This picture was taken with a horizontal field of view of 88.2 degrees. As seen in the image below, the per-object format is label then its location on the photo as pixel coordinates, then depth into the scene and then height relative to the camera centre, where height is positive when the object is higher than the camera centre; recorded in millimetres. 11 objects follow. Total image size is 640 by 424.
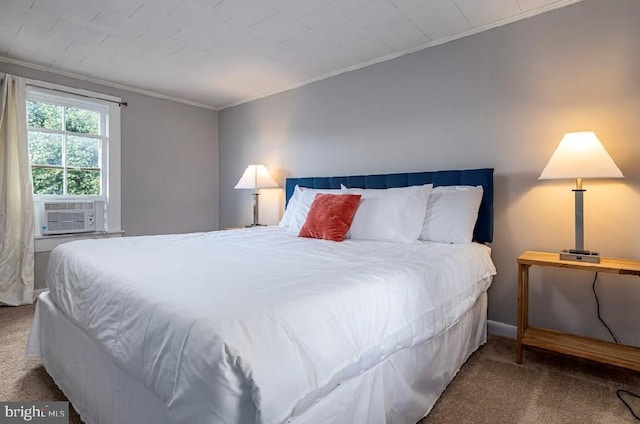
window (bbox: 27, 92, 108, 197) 3451 +700
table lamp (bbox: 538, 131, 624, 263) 1870 +237
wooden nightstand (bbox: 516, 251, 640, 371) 1782 -810
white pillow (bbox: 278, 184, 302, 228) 3244 -4
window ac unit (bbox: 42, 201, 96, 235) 3422 -102
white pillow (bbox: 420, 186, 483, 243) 2297 -56
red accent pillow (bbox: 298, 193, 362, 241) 2510 -74
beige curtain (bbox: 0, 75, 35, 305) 3125 +77
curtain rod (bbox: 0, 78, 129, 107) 3316 +1247
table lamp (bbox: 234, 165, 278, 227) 3932 +344
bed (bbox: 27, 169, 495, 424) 839 -403
